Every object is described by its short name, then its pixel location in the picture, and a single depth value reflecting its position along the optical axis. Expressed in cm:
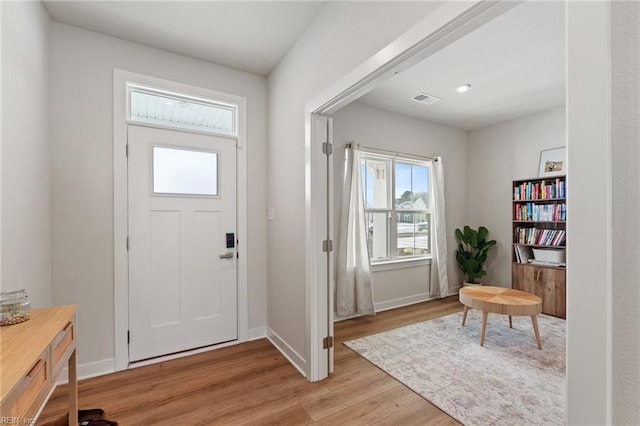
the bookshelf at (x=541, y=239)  365
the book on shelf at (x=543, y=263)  365
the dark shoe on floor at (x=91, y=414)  176
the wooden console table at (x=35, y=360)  87
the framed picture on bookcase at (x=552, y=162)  380
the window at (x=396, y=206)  396
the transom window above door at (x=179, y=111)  255
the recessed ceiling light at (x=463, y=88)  319
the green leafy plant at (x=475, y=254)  443
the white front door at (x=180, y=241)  250
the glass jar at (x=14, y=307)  128
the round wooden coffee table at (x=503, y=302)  258
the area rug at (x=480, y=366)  188
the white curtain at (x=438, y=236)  437
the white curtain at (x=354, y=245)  352
